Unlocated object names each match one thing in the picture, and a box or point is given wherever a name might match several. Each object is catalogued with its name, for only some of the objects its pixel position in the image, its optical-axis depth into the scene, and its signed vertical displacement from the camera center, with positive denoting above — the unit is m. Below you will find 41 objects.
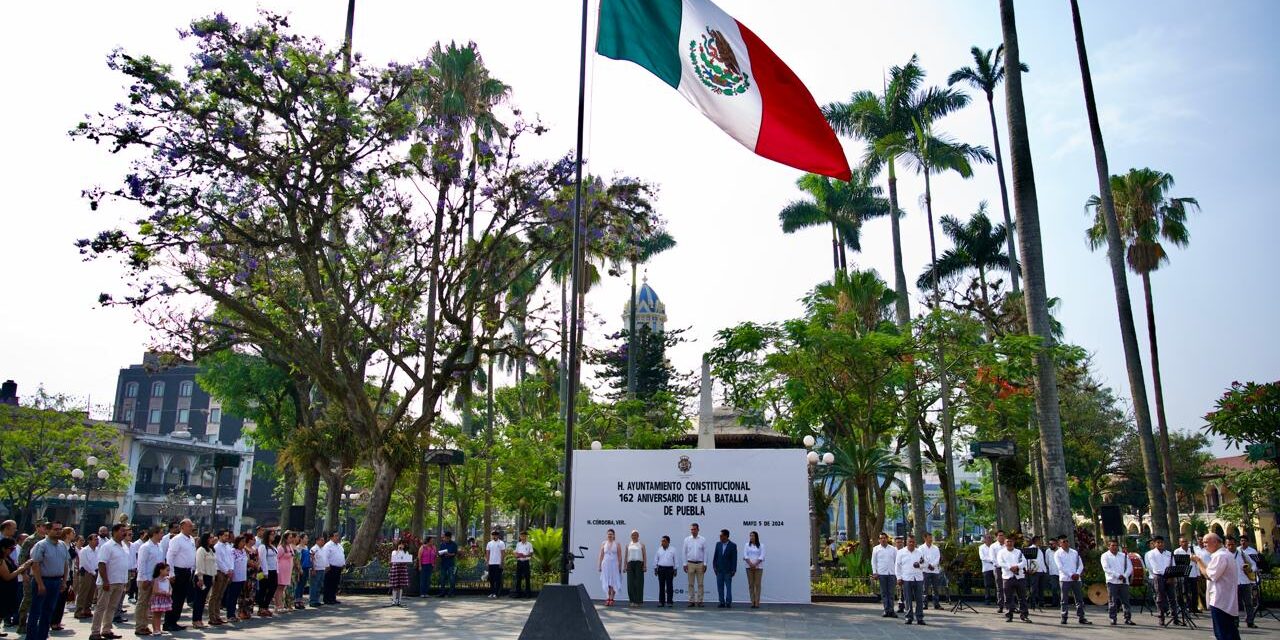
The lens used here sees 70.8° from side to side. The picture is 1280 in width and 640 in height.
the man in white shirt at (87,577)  15.06 -1.23
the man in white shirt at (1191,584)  17.84 -1.23
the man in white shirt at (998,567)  18.38 -0.93
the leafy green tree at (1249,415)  24.08 +2.92
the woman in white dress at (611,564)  19.48 -1.04
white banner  19.38 +0.24
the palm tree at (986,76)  37.66 +18.26
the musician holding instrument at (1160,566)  17.19 -0.80
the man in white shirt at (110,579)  12.94 -1.03
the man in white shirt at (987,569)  19.16 -1.02
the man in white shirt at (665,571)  19.20 -1.15
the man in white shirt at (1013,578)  17.25 -1.07
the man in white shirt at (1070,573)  16.94 -0.94
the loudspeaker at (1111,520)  22.49 +0.07
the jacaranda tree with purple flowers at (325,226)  19.78 +6.95
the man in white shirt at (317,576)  19.62 -1.40
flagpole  10.27 +2.92
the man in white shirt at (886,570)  17.61 -0.97
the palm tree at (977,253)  41.19 +12.02
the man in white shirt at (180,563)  14.75 -0.88
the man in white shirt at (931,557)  17.84 -0.72
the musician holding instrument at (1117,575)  17.19 -0.97
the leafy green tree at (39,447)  39.44 +2.61
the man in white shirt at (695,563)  19.25 -0.97
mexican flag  12.89 +6.46
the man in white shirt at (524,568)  21.48 -1.28
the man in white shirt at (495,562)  21.77 -1.16
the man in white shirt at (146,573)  13.93 -1.01
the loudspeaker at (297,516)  26.94 -0.17
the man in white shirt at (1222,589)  10.95 -0.77
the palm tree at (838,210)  42.34 +14.59
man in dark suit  18.80 -1.00
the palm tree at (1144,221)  30.14 +10.06
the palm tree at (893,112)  35.22 +16.05
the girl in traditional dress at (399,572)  19.95 -1.32
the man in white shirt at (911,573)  16.58 -0.98
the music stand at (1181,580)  16.69 -1.05
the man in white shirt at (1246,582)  16.18 -1.00
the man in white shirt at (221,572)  15.83 -1.09
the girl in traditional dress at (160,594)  13.90 -1.31
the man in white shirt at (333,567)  19.95 -1.23
